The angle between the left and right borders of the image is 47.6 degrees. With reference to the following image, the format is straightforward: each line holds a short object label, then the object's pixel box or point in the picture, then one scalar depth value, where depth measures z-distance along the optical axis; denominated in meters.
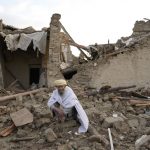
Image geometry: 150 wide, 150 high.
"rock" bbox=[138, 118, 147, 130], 3.40
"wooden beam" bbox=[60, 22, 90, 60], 5.36
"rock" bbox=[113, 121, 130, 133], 3.30
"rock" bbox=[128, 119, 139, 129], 3.41
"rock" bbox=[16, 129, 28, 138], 3.36
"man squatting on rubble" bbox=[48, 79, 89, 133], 3.21
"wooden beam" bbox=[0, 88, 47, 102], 4.53
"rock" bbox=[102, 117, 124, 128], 3.36
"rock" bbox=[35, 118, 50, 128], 3.46
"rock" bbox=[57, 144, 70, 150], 2.98
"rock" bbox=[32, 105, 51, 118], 3.55
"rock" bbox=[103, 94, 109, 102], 4.24
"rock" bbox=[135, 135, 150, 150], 2.96
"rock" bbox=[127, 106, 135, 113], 3.88
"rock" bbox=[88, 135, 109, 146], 3.03
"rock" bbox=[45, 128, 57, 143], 3.12
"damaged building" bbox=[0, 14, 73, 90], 5.24
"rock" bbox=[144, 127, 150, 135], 3.13
